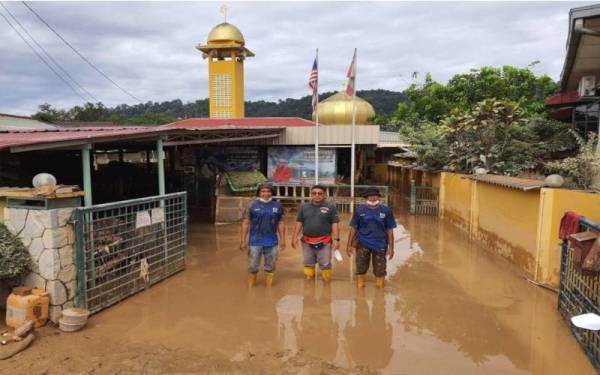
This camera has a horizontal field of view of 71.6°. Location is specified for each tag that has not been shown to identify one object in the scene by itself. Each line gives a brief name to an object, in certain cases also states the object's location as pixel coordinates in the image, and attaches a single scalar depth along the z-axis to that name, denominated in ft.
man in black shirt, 20.83
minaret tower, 72.56
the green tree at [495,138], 41.78
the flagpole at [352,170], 44.57
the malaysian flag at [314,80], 41.93
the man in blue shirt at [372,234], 20.40
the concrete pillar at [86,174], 19.11
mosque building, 49.29
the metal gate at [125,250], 17.29
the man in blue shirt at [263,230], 20.70
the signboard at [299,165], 51.44
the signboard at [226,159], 53.21
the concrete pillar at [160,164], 25.61
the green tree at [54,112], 170.09
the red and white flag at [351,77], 41.63
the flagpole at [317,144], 46.03
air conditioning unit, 32.71
